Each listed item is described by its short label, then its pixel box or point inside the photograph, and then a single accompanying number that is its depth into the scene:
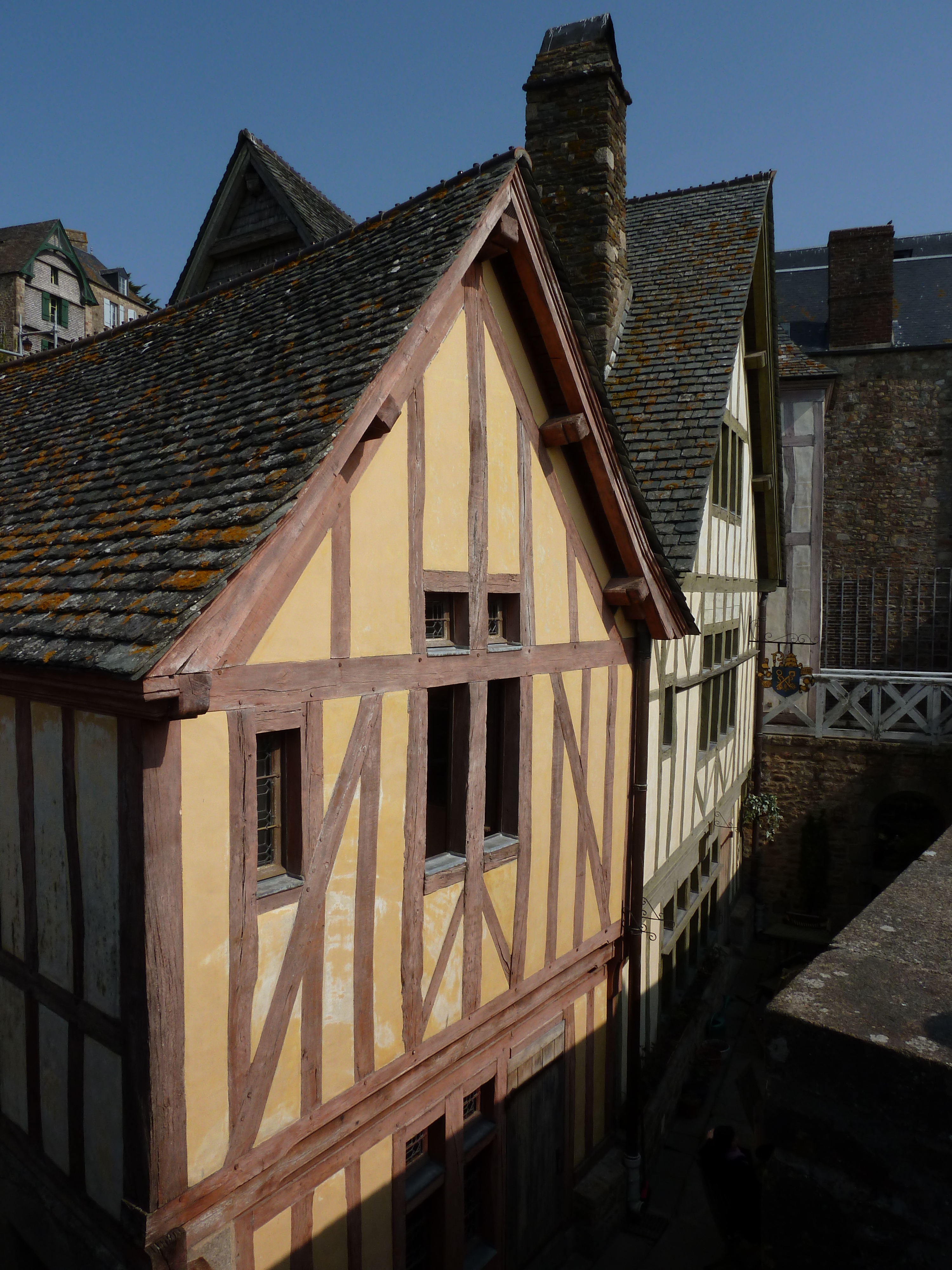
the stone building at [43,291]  37.09
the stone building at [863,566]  12.25
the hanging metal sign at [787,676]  12.55
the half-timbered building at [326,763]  3.53
